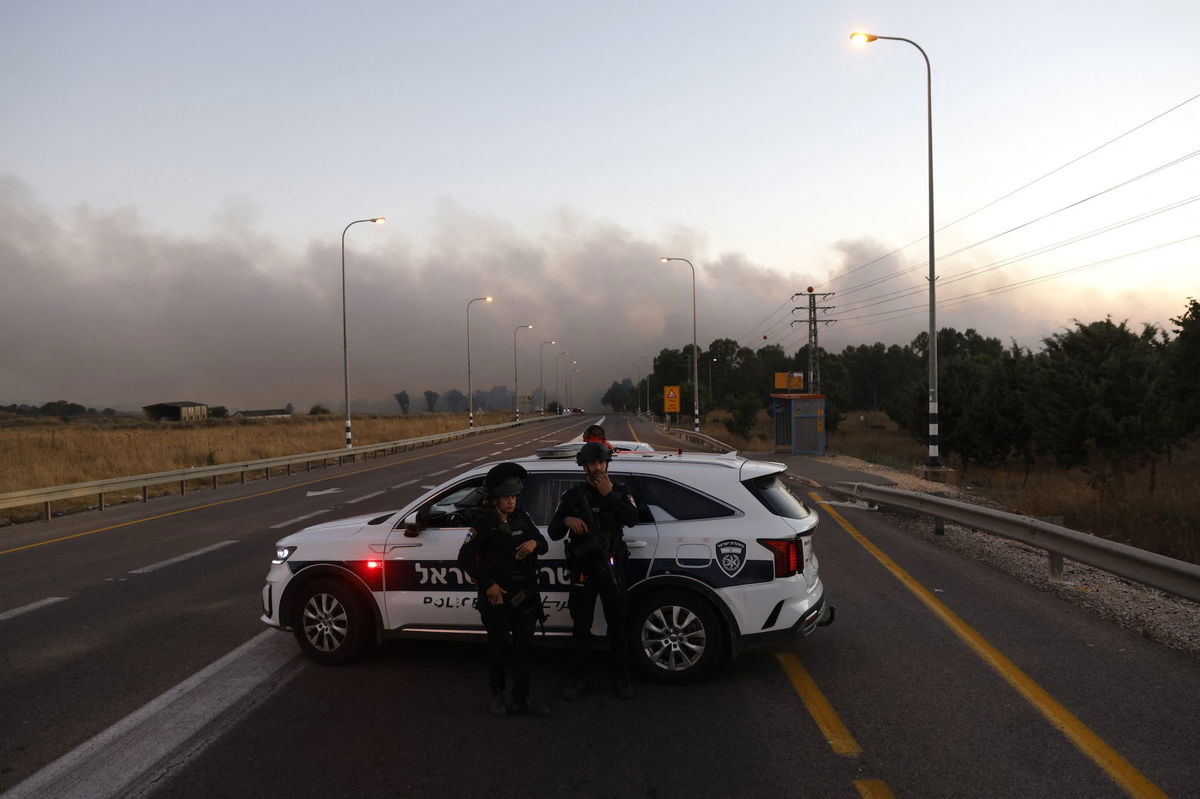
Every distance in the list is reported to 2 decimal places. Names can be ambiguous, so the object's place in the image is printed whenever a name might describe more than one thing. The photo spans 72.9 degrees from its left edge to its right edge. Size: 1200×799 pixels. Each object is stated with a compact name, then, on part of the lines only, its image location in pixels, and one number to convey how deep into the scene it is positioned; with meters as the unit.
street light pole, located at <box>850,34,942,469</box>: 22.02
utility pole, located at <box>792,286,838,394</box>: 51.74
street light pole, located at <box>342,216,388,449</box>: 40.91
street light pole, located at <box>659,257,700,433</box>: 46.41
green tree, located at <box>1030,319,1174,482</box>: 27.27
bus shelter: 32.81
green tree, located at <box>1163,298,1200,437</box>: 34.91
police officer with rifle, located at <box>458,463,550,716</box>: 5.07
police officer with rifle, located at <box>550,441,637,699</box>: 5.32
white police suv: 5.55
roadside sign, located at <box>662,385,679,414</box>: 66.90
